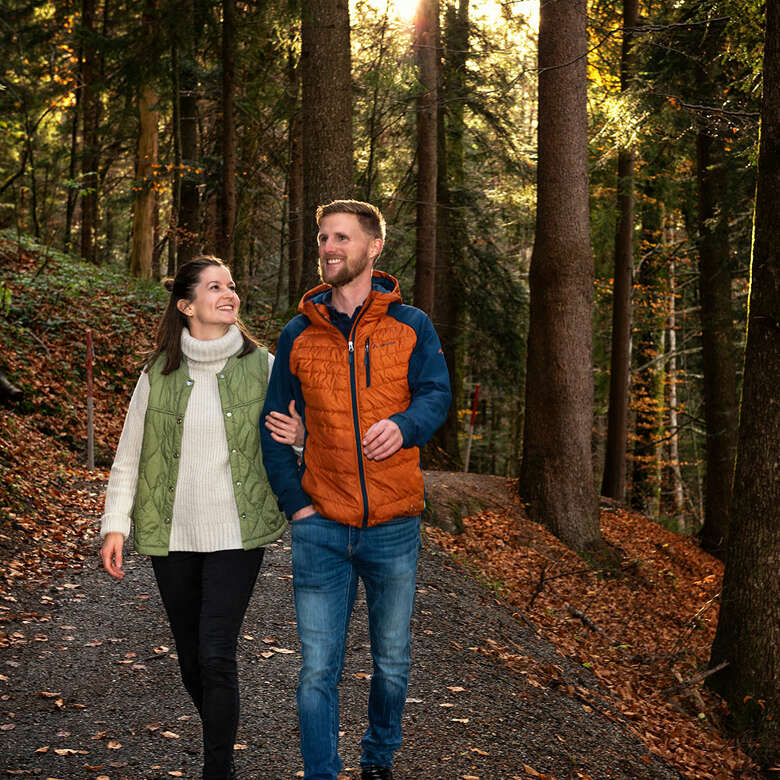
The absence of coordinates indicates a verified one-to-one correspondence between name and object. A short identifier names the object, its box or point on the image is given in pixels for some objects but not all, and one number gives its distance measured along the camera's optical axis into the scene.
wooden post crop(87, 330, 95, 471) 11.52
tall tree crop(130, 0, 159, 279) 21.52
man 3.50
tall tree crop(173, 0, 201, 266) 17.80
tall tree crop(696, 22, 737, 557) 15.09
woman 3.48
